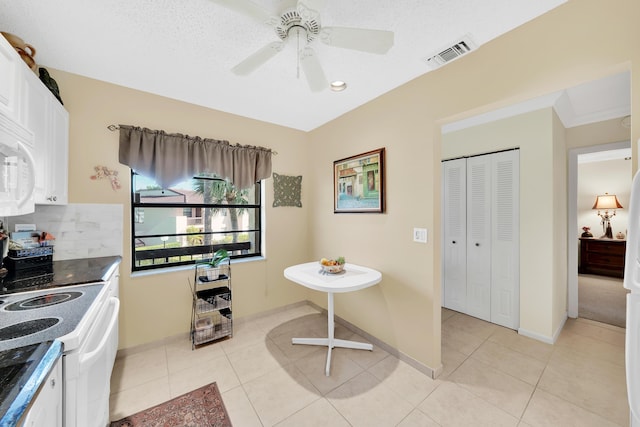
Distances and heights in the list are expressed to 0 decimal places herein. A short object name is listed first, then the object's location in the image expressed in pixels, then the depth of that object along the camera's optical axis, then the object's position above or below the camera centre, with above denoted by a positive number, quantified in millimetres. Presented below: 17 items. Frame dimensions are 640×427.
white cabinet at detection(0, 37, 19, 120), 1207 +692
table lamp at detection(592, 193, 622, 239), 4941 +109
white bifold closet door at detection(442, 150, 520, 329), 2760 -285
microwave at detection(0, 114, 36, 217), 1160 +221
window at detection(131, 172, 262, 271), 2494 -77
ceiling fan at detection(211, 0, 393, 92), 1135 +907
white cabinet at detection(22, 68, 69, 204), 1463 +525
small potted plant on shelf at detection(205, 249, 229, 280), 2582 -517
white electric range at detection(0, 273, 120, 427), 948 -462
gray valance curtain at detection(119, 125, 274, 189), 2289 +589
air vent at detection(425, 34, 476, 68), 1639 +1134
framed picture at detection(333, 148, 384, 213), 2471 +330
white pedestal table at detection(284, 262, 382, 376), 2037 -585
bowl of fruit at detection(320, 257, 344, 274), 2389 -507
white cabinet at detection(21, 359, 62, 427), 698 -599
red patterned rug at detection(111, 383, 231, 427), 1582 -1330
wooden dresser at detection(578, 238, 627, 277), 4719 -867
